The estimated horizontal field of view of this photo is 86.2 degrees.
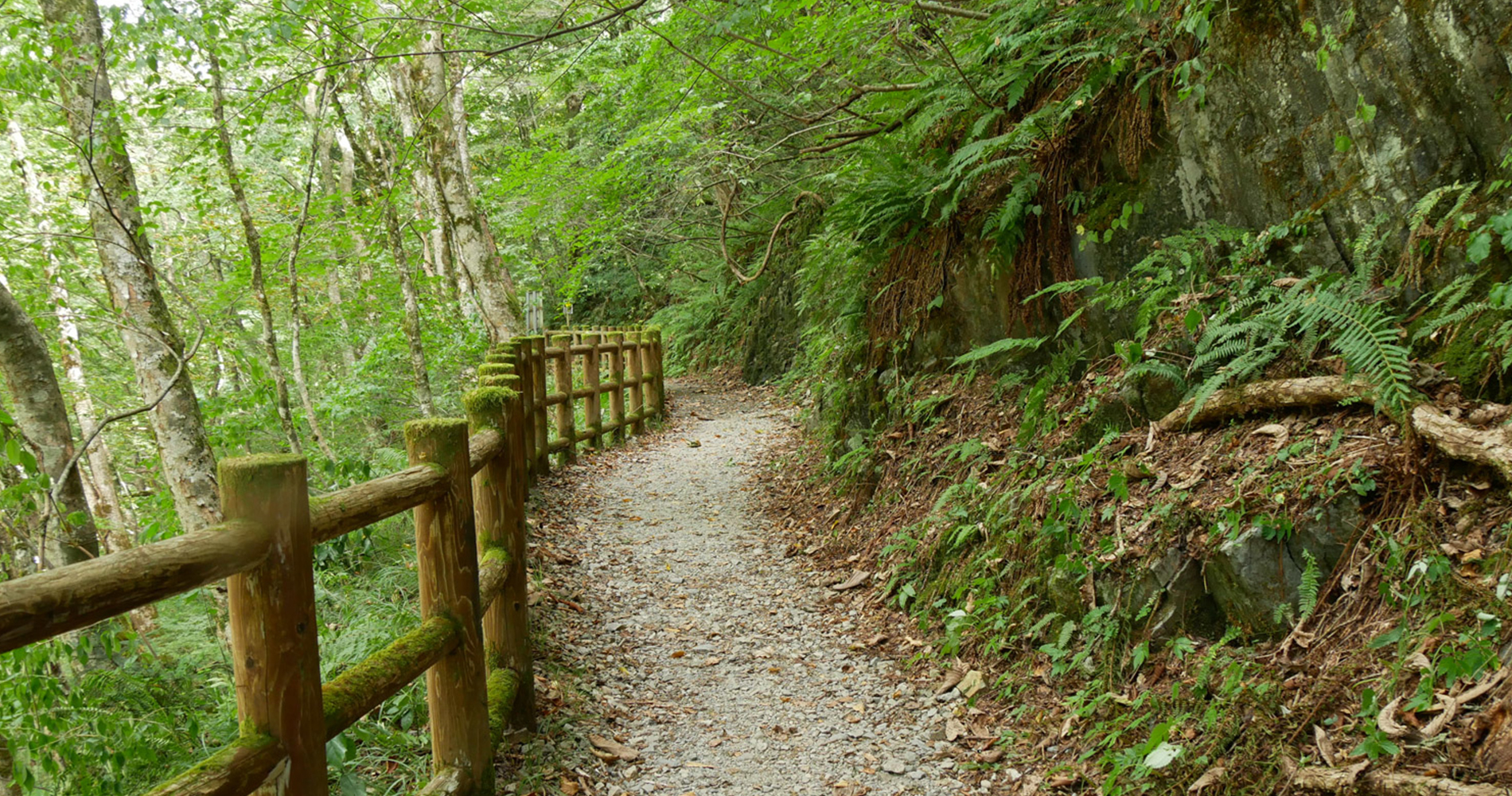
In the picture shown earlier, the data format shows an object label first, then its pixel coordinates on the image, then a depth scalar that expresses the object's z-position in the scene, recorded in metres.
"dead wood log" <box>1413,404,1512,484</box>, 2.86
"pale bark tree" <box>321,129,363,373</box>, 11.05
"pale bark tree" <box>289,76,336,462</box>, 7.96
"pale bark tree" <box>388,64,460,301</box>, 10.86
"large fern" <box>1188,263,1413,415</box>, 3.35
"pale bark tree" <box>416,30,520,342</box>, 10.09
